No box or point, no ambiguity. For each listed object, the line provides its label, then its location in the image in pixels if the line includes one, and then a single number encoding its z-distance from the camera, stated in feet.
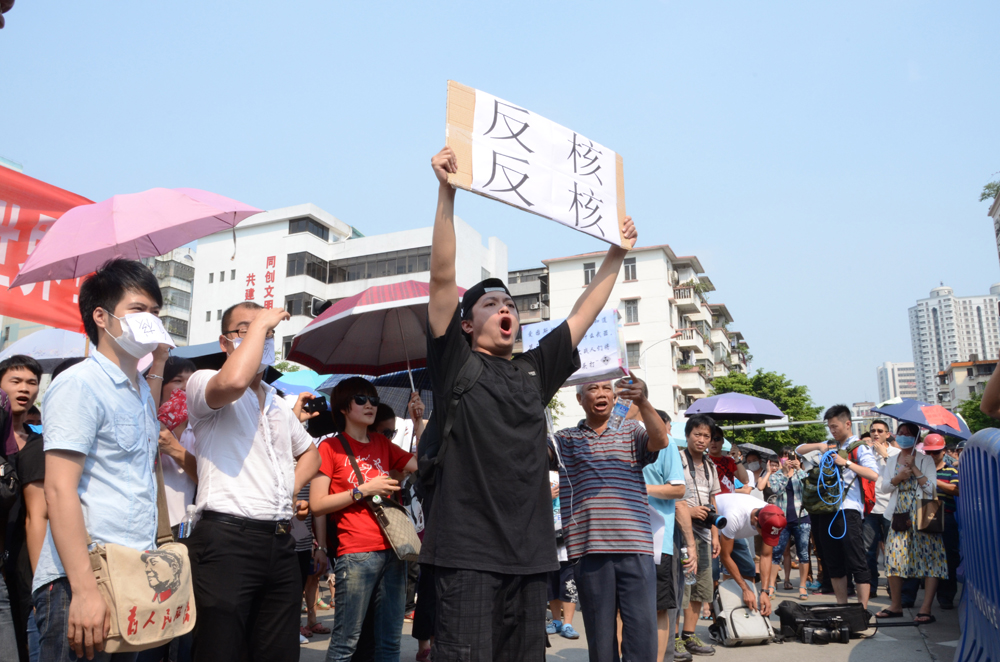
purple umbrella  38.75
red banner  18.15
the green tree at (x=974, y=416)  178.51
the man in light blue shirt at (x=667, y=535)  16.92
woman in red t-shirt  13.08
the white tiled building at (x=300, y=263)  151.84
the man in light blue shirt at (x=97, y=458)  7.95
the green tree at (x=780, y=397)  160.35
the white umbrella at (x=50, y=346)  25.60
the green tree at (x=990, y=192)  137.08
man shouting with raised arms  8.66
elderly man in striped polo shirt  13.47
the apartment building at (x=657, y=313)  161.99
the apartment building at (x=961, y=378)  287.89
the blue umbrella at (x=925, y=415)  27.27
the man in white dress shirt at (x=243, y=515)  9.82
